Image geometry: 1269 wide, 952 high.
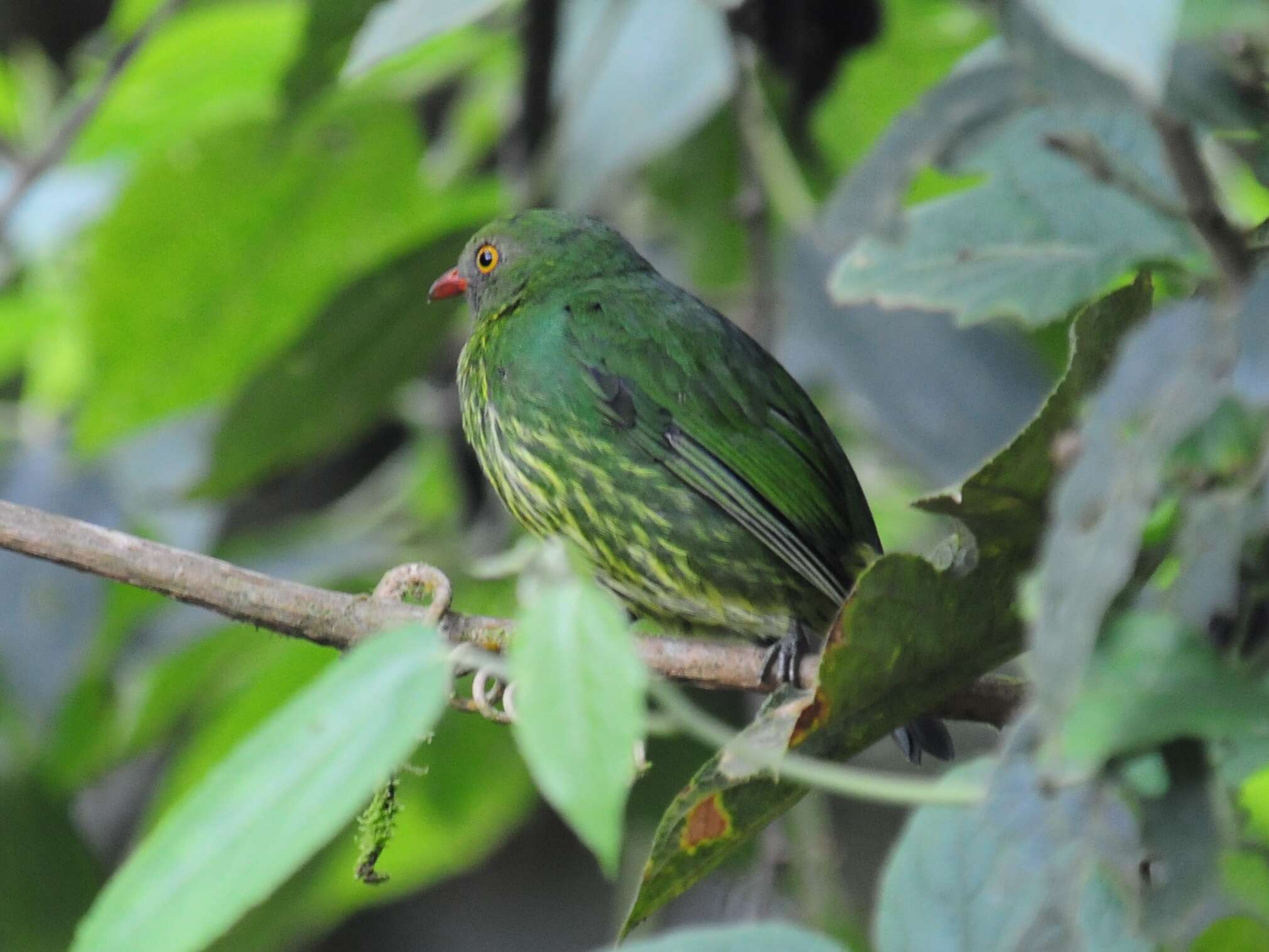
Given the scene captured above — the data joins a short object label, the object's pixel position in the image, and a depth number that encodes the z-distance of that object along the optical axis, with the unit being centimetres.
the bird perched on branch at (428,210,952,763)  563
